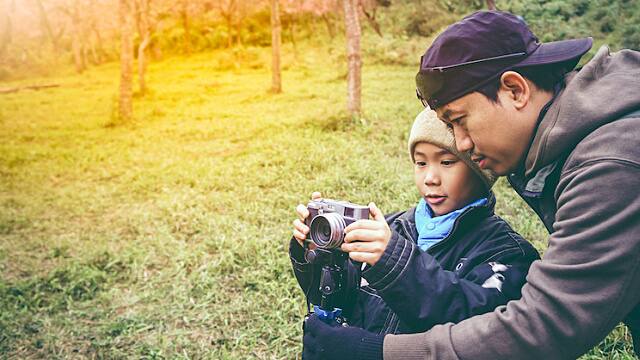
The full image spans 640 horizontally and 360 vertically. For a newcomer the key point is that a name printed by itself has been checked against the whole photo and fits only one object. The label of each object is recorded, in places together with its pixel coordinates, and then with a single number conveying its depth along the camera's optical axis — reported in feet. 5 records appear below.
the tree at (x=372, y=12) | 59.77
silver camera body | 5.02
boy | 4.69
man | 3.65
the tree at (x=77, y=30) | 77.61
